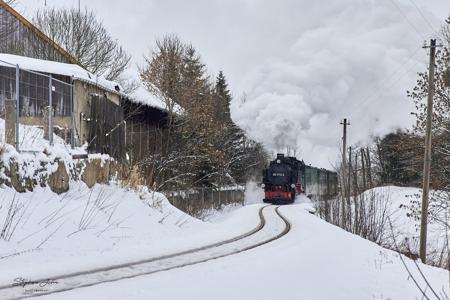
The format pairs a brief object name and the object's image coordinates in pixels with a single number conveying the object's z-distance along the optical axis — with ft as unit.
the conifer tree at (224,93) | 176.71
